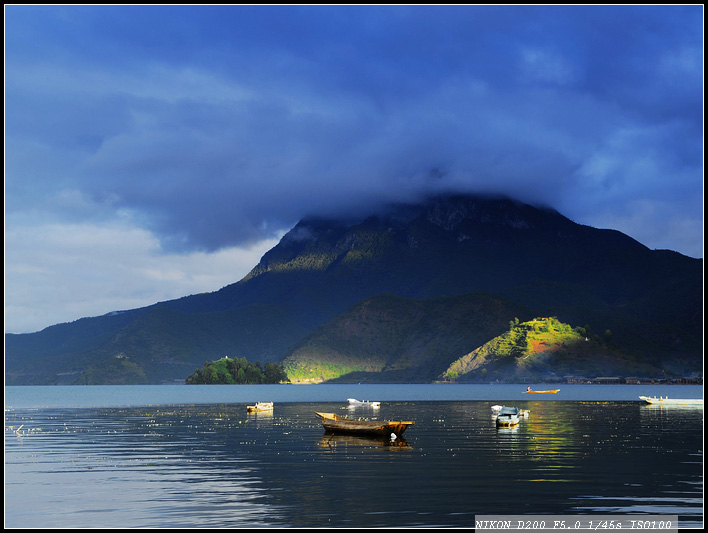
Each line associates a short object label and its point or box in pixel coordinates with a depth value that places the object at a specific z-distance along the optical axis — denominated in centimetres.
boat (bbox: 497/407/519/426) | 10819
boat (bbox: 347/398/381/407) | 19138
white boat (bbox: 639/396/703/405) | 18869
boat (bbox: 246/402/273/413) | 15975
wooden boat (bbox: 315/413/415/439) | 9162
